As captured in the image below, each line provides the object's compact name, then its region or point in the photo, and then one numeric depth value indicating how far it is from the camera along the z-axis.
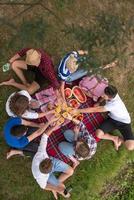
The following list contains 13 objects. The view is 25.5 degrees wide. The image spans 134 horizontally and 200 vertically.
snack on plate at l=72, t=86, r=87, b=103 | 4.79
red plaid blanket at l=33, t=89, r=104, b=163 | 4.75
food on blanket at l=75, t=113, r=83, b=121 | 4.73
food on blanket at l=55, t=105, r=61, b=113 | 4.56
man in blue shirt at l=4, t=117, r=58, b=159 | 4.27
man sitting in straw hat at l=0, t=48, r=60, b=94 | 4.19
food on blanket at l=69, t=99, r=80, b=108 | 4.76
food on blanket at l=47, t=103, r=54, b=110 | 4.64
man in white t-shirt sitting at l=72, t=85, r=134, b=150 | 4.51
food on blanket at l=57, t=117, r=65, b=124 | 4.58
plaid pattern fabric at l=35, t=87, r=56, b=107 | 4.70
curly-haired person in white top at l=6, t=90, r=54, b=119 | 4.03
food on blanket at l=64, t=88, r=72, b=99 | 4.76
